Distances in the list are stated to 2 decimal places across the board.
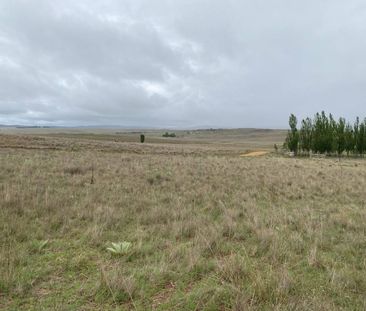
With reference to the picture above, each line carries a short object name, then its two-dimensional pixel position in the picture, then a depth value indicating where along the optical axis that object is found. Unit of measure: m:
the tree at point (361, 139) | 51.91
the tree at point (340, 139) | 50.44
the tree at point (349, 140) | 51.09
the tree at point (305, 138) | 51.94
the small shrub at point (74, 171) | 14.50
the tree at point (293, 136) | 51.84
